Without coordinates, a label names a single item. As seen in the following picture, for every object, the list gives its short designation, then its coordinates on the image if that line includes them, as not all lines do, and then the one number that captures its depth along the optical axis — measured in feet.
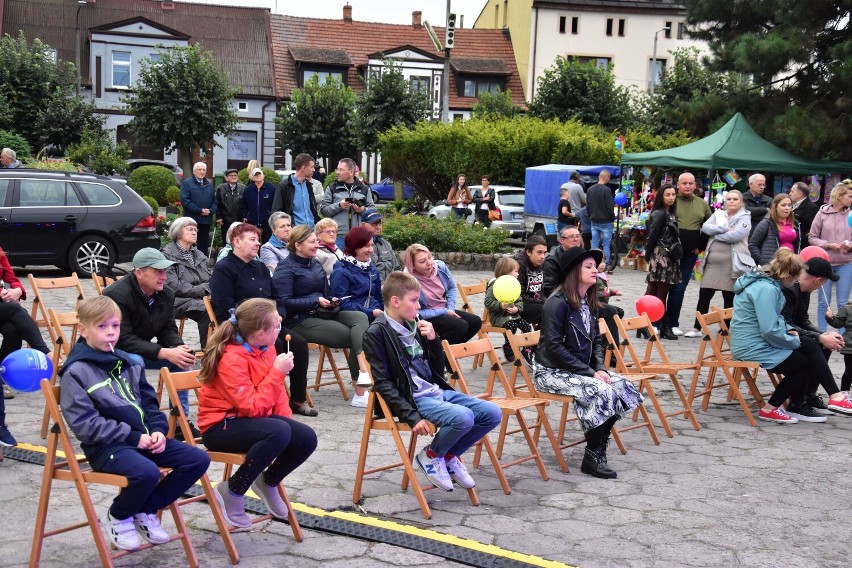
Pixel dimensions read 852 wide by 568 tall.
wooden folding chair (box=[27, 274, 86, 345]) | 29.96
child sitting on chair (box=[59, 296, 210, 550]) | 15.70
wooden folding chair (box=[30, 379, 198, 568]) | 15.40
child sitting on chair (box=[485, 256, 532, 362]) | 32.19
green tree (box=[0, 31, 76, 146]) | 131.95
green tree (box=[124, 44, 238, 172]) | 126.52
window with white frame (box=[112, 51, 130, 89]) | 157.28
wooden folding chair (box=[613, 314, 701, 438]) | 27.07
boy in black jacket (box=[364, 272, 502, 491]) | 19.72
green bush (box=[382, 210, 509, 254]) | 61.62
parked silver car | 85.25
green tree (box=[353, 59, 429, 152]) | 132.26
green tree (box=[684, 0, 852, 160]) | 67.00
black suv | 49.85
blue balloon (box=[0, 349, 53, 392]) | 19.92
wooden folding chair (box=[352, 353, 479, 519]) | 19.19
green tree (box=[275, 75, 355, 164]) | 147.13
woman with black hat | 22.41
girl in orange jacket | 17.33
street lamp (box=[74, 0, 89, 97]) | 153.79
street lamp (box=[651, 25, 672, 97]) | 183.73
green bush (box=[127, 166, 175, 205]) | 100.58
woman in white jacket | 39.75
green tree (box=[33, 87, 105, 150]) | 132.87
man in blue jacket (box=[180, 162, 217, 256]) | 51.96
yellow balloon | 30.94
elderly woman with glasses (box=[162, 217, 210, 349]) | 28.76
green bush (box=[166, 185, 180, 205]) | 99.25
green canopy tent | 60.34
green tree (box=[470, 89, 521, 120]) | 152.97
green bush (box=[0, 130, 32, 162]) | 109.60
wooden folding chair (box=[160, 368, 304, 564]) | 16.59
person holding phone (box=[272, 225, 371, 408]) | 27.89
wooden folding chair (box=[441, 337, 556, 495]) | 21.21
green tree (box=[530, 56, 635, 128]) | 147.95
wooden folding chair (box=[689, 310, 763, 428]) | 28.07
